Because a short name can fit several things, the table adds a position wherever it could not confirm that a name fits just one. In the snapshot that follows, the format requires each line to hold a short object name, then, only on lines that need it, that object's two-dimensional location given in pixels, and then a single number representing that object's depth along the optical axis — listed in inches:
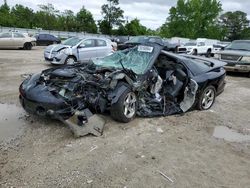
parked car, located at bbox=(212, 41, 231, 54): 730.2
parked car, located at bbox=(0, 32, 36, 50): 555.0
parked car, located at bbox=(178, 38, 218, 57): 628.8
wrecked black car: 134.5
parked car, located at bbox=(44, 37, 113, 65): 339.3
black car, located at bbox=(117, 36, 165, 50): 495.9
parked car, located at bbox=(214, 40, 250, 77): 321.0
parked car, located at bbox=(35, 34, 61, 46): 801.8
